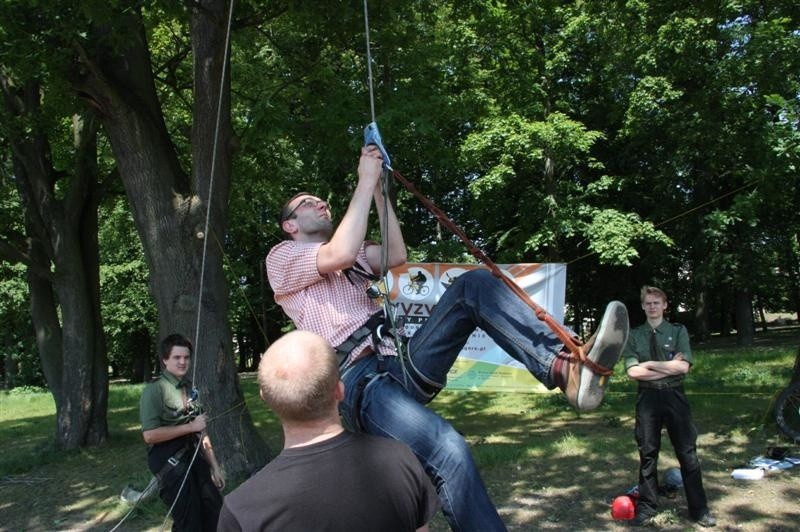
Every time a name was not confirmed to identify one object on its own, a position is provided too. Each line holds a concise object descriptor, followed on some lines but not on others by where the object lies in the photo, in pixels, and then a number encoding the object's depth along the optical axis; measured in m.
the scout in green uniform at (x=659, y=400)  5.16
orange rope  2.81
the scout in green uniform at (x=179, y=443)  4.26
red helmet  5.29
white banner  11.53
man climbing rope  2.60
